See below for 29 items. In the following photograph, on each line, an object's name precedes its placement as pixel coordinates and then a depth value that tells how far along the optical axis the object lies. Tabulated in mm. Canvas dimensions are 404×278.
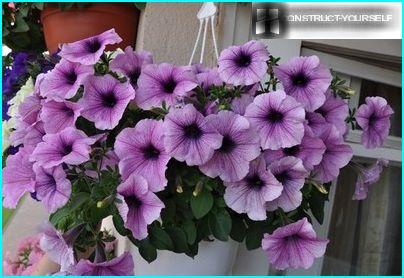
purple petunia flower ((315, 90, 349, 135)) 764
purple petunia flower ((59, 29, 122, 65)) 709
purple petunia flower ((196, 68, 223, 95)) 763
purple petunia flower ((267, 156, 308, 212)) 671
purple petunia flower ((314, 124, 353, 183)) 724
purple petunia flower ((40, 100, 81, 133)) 701
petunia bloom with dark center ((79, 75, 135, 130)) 685
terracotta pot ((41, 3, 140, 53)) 1116
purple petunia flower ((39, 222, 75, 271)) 661
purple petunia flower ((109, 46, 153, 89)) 754
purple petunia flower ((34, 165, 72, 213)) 649
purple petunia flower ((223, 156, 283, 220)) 652
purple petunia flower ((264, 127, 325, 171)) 694
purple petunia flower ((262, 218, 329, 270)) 653
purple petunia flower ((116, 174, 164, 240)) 631
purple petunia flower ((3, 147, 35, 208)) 660
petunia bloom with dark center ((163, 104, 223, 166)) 629
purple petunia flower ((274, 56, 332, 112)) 723
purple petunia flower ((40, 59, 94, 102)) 700
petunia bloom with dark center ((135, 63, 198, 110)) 705
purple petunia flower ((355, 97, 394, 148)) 793
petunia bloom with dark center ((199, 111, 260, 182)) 649
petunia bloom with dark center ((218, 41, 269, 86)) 705
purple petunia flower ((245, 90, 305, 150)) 655
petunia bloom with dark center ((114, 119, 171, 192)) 645
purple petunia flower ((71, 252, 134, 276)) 633
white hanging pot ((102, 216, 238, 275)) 824
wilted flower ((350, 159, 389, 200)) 834
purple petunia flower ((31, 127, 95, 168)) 642
